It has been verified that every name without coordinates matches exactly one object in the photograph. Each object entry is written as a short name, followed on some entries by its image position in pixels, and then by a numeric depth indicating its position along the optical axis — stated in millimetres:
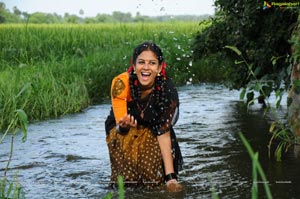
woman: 5759
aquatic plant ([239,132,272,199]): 1819
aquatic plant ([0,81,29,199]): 3919
